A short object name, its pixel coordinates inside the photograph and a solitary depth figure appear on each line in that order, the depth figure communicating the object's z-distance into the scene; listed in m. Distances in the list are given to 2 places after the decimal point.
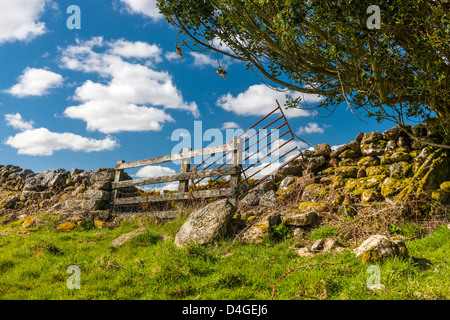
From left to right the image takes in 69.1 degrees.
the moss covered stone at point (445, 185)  7.54
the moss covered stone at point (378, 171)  8.57
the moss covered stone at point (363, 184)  8.36
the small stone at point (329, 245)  6.71
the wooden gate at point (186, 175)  10.61
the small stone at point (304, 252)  6.68
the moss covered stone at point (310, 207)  8.41
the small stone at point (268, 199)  9.73
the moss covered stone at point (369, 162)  9.09
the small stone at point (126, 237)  8.63
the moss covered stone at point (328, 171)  9.88
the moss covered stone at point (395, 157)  8.45
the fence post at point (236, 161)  10.54
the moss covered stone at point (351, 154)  9.84
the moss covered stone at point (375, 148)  9.14
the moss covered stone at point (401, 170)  8.15
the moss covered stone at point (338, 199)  8.38
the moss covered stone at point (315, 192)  9.06
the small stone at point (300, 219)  7.98
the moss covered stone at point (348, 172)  9.27
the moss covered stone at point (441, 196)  7.42
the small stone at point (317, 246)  6.87
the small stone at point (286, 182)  10.17
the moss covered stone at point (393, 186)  7.79
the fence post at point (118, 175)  14.01
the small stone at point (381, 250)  5.52
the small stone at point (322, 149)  10.21
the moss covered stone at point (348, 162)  9.63
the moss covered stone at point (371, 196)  8.01
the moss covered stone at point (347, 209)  8.05
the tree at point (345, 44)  6.05
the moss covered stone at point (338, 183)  9.02
